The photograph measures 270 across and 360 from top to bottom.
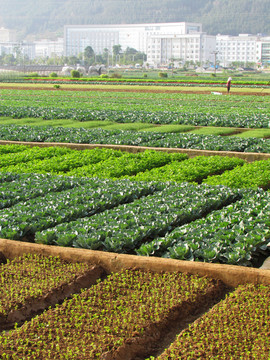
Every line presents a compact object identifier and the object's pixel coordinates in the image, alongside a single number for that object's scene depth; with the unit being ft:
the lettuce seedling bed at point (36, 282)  18.08
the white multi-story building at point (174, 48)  632.79
